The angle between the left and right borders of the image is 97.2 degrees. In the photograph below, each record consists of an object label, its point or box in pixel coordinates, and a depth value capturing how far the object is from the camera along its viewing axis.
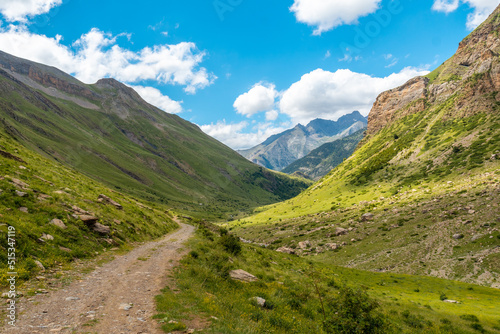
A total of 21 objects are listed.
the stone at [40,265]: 14.57
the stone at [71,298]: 12.04
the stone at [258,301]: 15.65
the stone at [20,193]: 21.33
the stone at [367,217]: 62.72
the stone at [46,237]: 17.78
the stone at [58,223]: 20.44
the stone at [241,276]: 20.25
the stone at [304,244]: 59.43
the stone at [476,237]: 37.17
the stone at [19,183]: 23.11
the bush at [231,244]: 31.02
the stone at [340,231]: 59.86
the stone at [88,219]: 24.18
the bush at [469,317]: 20.90
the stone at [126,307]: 11.76
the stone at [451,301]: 26.45
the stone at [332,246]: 54.03
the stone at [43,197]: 23.41
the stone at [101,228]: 25.16
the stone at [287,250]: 57.33
